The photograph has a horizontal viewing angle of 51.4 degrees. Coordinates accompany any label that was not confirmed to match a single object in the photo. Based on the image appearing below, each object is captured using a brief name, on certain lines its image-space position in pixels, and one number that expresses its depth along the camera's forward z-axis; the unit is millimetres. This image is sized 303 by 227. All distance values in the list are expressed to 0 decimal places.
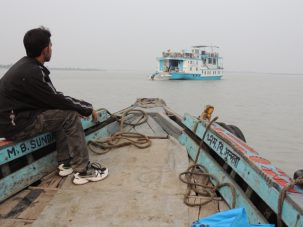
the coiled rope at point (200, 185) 2736
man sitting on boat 2830
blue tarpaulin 1719
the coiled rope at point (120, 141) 3945
